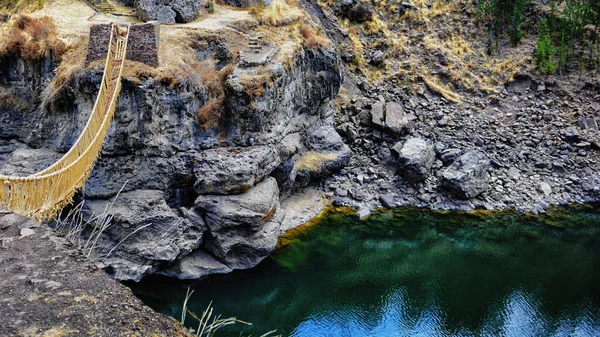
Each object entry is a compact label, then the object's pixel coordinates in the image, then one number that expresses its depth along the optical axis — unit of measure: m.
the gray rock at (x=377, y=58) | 25.73
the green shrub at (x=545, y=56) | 25.81
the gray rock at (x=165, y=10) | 19.42
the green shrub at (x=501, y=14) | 28.42
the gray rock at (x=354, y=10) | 27.19
